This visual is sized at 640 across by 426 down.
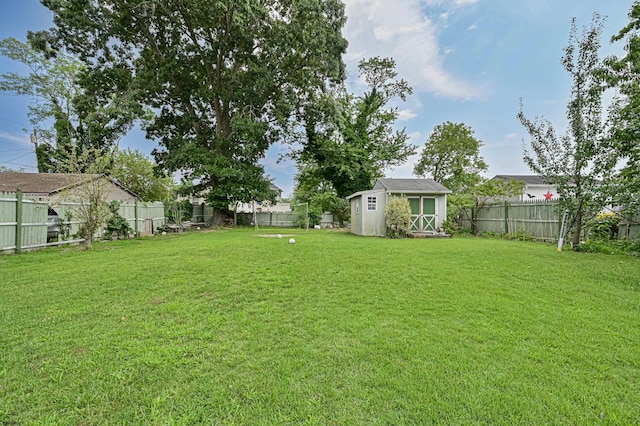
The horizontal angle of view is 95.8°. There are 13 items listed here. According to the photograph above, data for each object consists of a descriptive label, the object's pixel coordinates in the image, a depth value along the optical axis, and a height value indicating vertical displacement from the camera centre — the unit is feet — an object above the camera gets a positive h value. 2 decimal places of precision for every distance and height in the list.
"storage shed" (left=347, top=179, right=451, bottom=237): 43.29 +2.62
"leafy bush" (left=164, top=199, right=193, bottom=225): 52.06 +1.90
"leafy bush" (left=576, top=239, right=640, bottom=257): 25.50 -2.29
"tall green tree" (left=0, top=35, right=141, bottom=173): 64.44 +30.13
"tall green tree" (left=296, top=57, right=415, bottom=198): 63.67 +19.56
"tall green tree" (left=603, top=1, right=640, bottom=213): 21.45 +8.13
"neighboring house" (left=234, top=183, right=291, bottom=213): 89.53 +4.33
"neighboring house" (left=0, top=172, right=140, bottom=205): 43.37 +5.71
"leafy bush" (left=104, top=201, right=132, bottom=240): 34.19 -0.71
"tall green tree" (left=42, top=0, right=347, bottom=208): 46.88 +28.96
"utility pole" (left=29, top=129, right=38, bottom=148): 71.86 +20.20
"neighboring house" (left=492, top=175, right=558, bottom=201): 97.74 +11.94
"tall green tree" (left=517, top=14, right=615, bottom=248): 26.89 +8.03
